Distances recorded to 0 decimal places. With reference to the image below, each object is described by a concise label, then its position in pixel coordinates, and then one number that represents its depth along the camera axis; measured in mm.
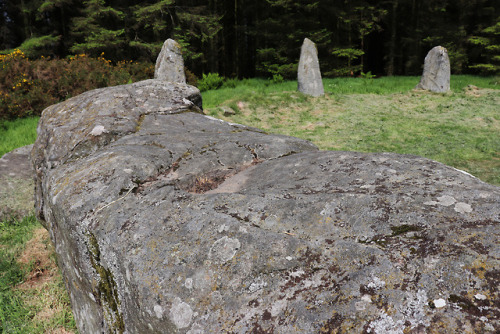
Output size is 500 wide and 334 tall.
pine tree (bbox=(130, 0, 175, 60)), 16969
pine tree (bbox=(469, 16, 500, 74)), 17094
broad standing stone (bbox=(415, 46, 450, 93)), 12938
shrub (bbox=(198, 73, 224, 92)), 15133
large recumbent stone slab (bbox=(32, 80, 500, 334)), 1322
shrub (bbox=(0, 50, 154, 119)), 10211
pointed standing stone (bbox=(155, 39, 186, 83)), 11281
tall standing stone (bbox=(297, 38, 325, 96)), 12758
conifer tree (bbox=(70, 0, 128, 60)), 16609
